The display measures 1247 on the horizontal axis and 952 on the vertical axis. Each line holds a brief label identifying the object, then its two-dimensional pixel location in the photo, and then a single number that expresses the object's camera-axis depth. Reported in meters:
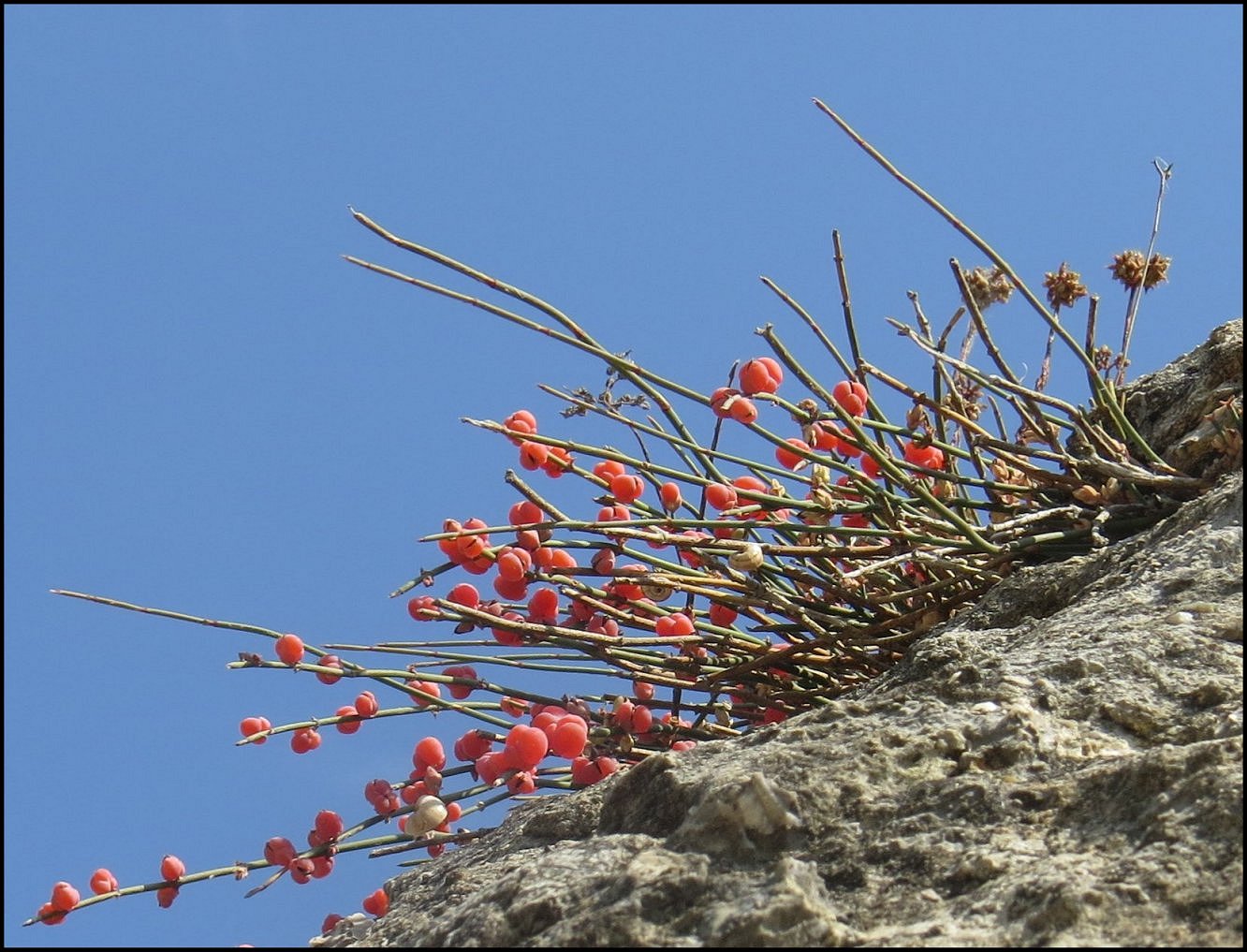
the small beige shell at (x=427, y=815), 2.37
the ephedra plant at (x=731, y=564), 2.36
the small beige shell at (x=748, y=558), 2.35
